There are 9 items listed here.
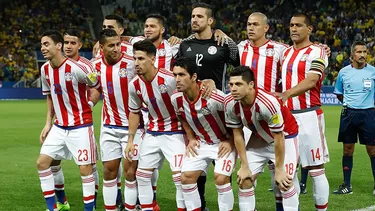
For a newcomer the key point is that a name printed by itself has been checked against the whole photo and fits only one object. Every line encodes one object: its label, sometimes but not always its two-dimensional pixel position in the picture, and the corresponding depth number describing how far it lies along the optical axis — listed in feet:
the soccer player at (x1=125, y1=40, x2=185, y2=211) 48.73
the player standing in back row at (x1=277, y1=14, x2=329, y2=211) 49.98
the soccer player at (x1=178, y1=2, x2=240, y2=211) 53.62
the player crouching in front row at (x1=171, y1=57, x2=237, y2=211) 45.91
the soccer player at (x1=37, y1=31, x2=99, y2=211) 52.37
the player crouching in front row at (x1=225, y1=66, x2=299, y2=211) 43.29
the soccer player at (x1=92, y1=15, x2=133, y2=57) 54.95
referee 65.87
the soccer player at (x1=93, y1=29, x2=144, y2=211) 51.67
